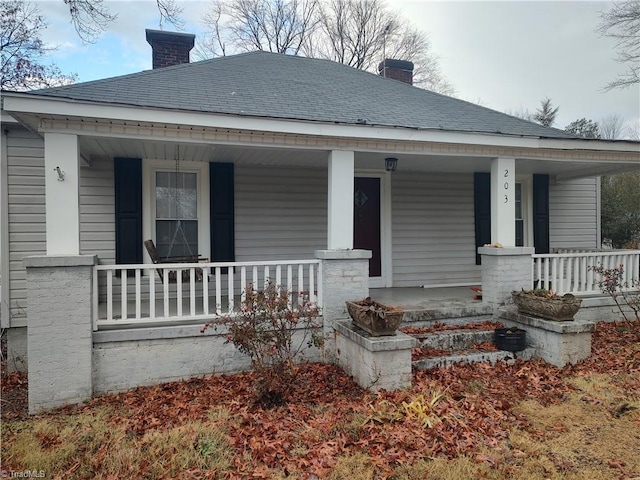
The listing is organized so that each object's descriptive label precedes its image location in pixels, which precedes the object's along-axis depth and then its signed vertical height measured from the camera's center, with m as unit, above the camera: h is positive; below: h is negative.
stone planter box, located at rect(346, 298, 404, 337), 4.11 -0.86
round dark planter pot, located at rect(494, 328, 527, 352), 4.97 -1.32
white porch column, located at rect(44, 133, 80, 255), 4.07 +0.47
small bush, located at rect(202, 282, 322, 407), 3.89 -1.01
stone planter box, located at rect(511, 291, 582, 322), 4.78 -0.86
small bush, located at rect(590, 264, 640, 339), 5.81 -0.87
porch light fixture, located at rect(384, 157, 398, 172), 5.93 +1.13
